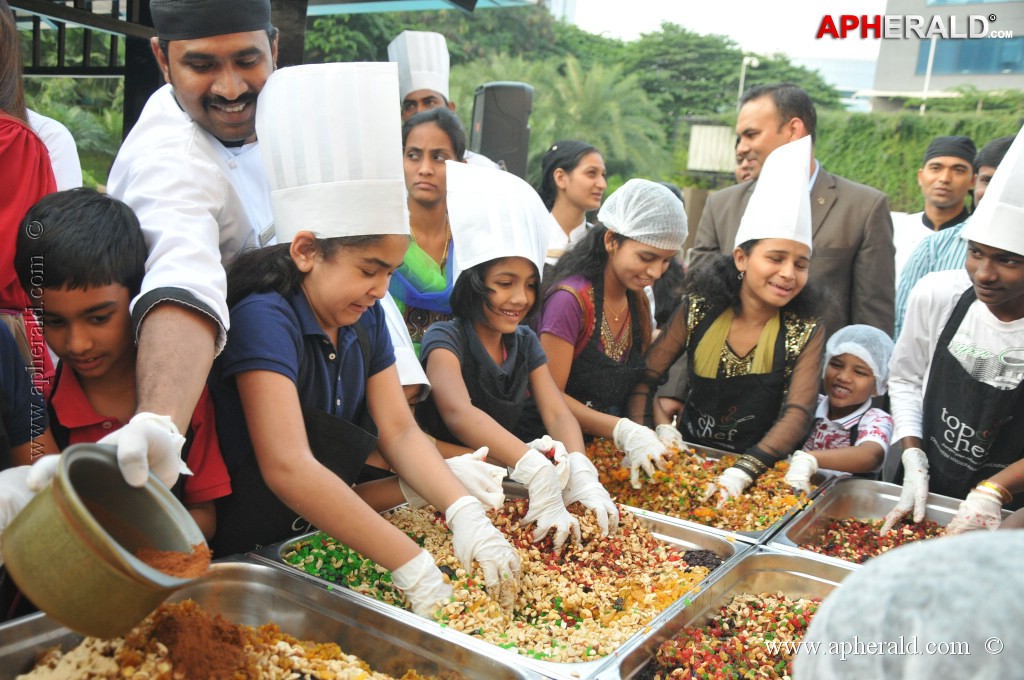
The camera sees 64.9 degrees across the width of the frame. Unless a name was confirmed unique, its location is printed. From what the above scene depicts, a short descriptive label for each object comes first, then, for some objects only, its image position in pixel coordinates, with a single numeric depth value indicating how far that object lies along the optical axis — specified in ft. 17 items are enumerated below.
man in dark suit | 11.53
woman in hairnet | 8.74
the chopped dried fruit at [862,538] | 7.18
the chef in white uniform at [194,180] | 4.44
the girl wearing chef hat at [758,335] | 8.79
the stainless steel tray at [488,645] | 4.36
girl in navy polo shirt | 5.02
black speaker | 18.92
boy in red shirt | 4.55
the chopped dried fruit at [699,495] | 7.36
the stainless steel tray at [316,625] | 4.27
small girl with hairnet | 8.96
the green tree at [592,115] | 78.54
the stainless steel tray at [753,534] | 6.76
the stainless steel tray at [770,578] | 5.86
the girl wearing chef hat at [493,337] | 7.09
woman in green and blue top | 9.03
